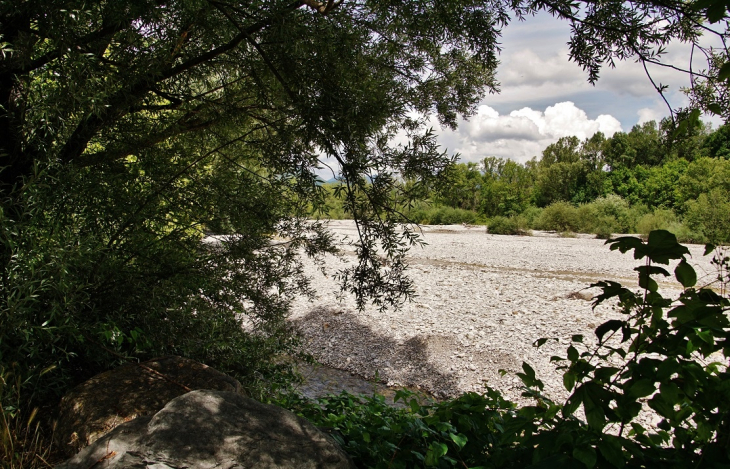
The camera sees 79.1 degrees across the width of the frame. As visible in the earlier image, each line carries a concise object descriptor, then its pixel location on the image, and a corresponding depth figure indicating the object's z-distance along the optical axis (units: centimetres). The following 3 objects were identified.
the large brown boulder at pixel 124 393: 235
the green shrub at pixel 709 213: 1322
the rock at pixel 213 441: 166
